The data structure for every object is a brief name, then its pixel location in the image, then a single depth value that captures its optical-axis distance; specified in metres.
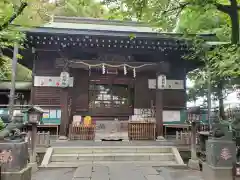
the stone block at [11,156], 4.51
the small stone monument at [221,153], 4.80
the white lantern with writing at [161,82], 10.48
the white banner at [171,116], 11.79
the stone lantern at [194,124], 7.66
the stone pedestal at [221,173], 4.76
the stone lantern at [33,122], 7.07
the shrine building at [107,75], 9.69
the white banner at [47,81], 11.49
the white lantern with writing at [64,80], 10.04
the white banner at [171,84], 12.09
